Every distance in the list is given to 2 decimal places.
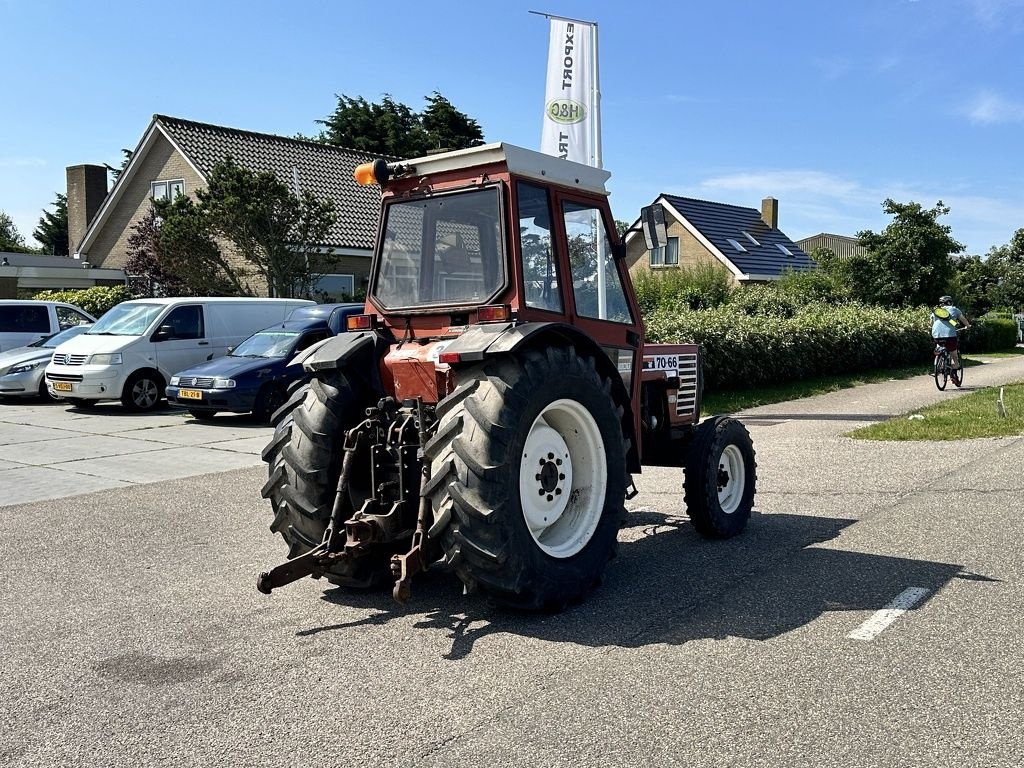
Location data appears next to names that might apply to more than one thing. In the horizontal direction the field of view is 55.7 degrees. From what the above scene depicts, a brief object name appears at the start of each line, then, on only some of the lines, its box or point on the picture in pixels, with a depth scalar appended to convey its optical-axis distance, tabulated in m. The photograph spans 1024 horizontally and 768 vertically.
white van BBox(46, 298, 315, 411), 15.89
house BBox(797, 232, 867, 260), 60.01
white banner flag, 14.18
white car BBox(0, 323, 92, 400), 17.47
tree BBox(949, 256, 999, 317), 32.78
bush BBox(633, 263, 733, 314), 29.05
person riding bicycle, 18.44
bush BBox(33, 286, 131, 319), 26.72
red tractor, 4.80
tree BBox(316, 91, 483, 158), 45.44
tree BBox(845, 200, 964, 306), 29.58
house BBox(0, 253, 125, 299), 29.87
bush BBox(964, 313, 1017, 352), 32.09
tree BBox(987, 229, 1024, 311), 58.33
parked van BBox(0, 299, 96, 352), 19.78
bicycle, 18.56
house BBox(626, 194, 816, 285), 38.38
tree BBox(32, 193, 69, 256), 66.19
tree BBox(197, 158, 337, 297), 22.03
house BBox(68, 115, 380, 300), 28.91
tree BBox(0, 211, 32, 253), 79.94
